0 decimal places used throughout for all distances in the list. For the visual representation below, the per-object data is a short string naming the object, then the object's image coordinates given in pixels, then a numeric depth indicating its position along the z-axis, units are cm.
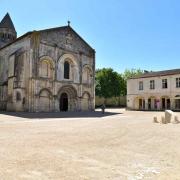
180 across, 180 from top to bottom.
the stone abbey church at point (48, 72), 3103
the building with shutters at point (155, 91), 3884
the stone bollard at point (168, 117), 1750
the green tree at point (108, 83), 6084
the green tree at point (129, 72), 8168
